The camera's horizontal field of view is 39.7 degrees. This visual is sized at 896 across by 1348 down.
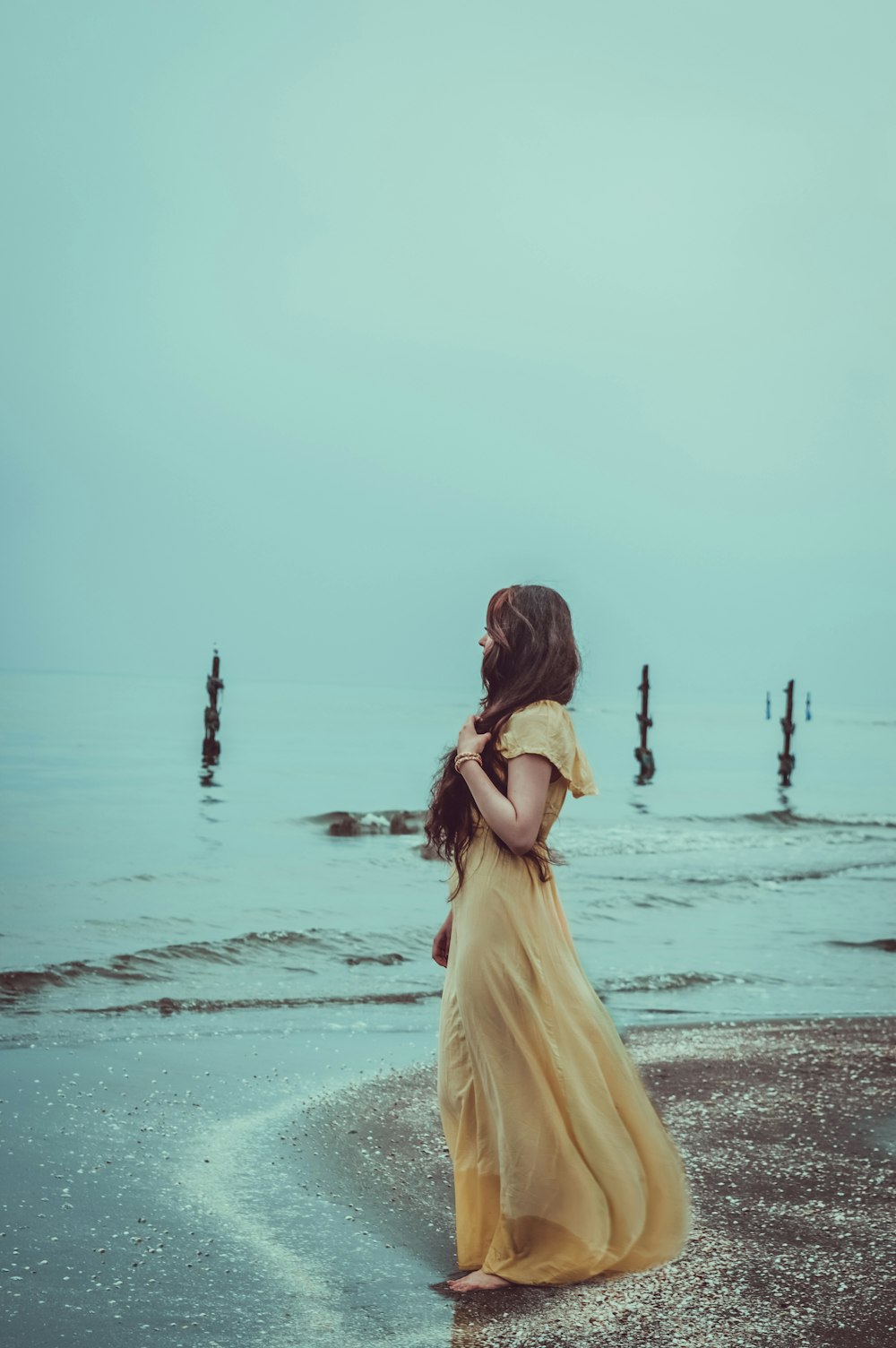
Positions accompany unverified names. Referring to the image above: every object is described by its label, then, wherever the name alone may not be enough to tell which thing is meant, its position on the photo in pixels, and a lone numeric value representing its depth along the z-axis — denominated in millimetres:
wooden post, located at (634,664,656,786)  44653
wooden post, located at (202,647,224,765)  38438
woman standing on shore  3371
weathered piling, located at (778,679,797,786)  44500
